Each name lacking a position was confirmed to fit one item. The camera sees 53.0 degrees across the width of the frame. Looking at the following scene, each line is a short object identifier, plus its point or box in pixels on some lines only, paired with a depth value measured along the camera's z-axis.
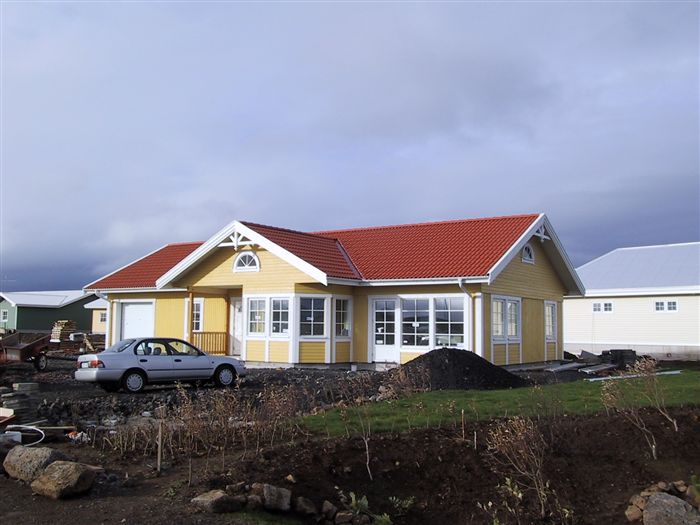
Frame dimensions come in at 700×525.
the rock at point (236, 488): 7.03
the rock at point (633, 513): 7.36
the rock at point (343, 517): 7.17
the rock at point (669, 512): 7.06
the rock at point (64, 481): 7.02
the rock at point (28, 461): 7.53
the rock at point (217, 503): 6.67
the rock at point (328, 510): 7.24
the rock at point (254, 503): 6.85
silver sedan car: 16.69
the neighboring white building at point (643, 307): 33.53
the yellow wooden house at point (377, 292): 21.92
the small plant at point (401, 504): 7.66
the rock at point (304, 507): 7.11
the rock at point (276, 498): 6.93
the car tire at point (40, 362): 24.52
